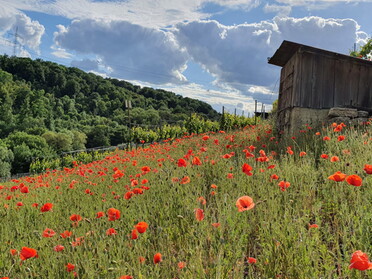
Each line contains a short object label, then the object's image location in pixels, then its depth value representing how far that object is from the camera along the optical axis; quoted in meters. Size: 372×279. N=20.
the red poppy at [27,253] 2.01
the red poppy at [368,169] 2.61
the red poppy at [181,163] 3.62
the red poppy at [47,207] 2.88
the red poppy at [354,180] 2.21
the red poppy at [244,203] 2.06
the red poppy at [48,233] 2.51
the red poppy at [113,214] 2.57
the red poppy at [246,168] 2.95
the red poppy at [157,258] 1.86
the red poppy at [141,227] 2.05
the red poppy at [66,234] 2.58
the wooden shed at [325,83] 11.62
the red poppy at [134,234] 2.14
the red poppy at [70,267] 2.17
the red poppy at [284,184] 2.90
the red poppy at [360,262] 1.33
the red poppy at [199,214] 2.20
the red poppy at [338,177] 2.31
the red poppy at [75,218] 2.88
